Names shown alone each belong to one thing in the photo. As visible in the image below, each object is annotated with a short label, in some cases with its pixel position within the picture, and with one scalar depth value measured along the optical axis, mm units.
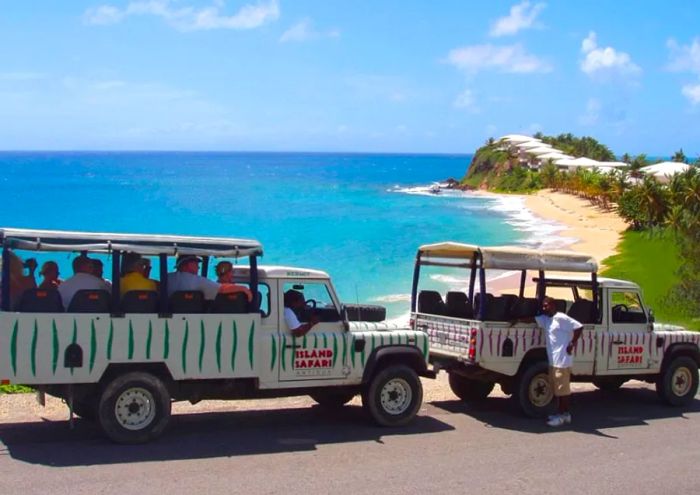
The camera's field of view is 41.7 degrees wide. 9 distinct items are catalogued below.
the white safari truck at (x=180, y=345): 9039
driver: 10336
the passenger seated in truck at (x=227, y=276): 10078
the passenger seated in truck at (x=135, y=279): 9672
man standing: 11711
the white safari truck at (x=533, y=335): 11906
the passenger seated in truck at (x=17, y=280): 9267
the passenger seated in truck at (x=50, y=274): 9766
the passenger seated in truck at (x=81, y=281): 9492
